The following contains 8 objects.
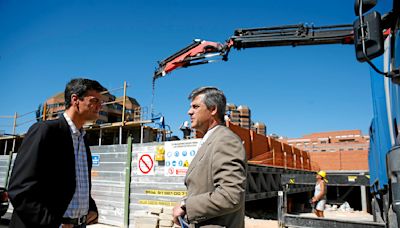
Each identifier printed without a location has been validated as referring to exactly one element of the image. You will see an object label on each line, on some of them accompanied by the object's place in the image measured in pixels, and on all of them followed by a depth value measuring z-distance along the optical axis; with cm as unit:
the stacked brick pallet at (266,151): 816
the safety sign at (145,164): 768
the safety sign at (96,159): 901
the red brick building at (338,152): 1875
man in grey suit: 176
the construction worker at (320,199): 959
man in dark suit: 174
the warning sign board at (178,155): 695
